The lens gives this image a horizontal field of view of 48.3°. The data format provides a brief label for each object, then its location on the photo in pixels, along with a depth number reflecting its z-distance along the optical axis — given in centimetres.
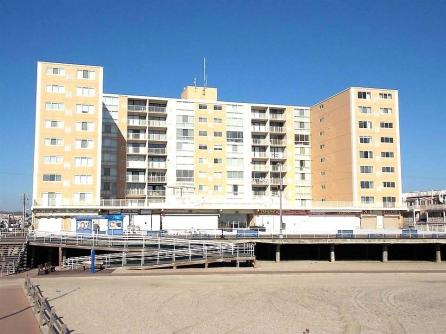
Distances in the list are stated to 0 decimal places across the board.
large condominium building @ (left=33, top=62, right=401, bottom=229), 6625
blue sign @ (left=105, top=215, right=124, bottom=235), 5581
